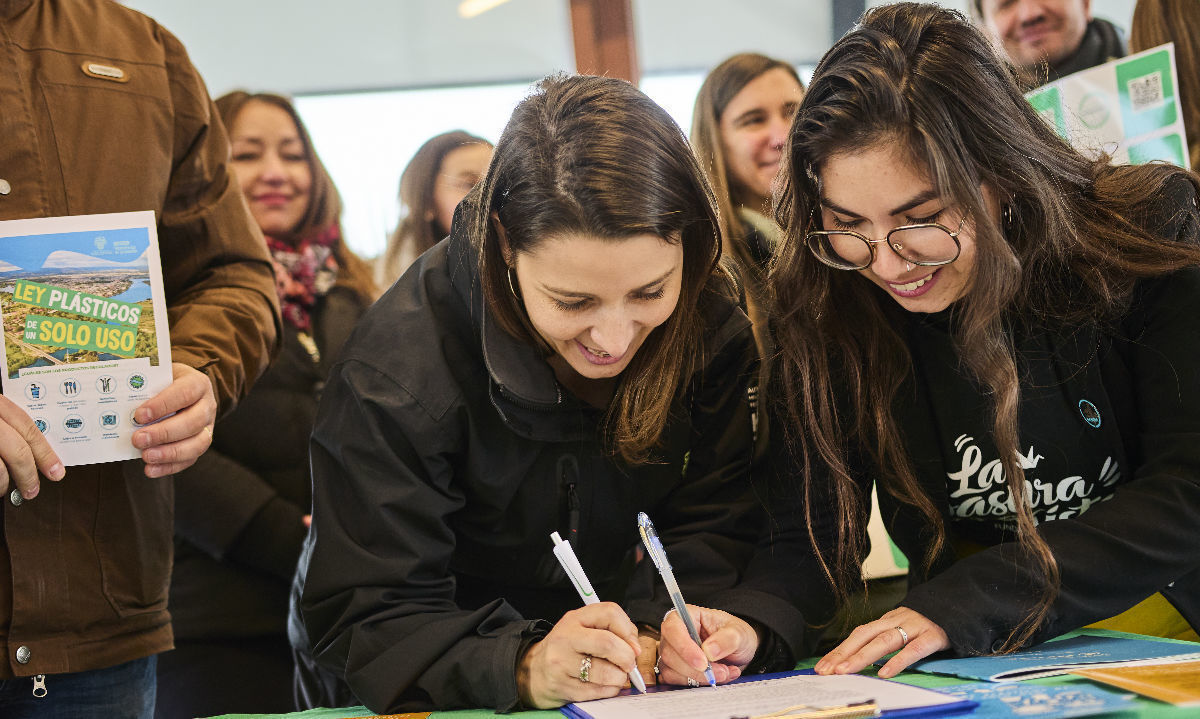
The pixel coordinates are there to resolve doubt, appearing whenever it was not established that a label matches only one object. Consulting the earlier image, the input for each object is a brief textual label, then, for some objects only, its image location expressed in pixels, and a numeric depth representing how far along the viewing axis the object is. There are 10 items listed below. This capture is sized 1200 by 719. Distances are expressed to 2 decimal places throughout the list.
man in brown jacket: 1.46
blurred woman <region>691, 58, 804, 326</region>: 2.48
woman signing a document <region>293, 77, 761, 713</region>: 1.34
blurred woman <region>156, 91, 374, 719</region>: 2.18
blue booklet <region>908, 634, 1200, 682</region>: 1.14
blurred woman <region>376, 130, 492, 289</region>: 2.64
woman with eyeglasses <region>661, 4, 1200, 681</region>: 1.33
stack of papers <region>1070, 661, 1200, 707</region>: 0.93
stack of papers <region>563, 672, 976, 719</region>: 1.02
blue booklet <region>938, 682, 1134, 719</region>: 0.94
